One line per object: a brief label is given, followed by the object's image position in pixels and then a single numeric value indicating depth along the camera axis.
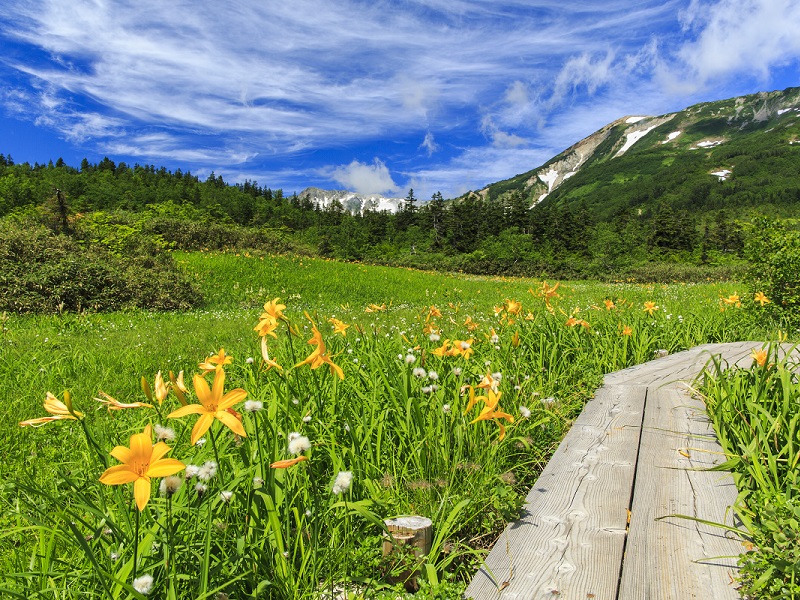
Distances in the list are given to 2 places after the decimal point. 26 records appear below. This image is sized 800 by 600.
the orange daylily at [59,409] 1.02
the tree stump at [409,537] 1.59
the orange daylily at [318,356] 1.57
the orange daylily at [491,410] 1.71
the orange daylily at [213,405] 0.94
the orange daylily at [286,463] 1.06
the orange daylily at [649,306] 5.37
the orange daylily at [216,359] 1.47
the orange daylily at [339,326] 2.72
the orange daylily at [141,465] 0.85
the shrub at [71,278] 8.67
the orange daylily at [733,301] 6.07
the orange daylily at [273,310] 1.81
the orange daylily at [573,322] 4.15
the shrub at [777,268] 6.36
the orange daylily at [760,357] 2.57
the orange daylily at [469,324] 4.05
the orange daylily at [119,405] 1.13
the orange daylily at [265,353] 1.42
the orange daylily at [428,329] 3.98
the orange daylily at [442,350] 2.71
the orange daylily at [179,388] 1.09
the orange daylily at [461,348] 2.57
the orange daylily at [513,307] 3.76
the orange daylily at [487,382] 1.80
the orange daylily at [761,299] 5.68
